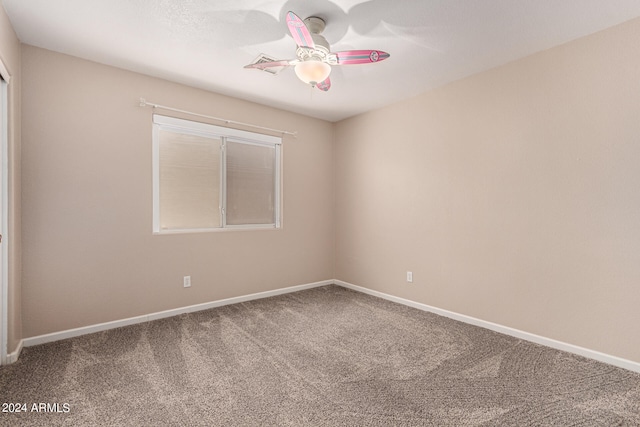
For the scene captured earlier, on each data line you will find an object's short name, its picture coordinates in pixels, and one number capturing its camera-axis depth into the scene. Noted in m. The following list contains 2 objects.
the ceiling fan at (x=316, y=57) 2.05
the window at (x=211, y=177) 3.30
